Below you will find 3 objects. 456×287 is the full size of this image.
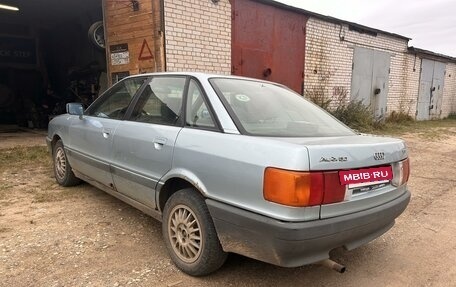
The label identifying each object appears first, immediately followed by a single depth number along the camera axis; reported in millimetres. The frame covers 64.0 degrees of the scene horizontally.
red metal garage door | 8172
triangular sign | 6895
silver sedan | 2107
